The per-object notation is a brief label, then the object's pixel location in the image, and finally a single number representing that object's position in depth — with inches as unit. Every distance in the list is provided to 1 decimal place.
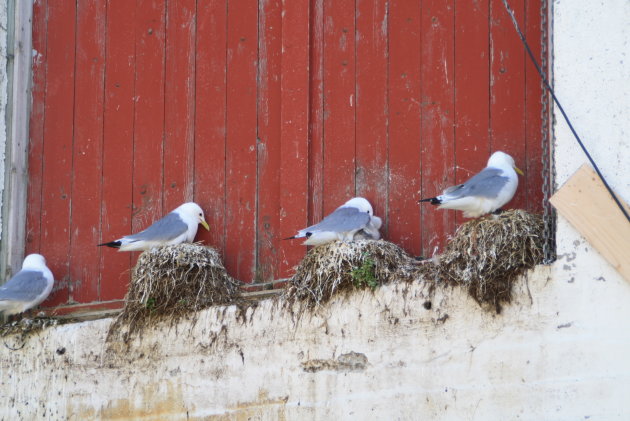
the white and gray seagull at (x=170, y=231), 601.6
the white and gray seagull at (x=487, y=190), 531.5
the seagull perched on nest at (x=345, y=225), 560.4
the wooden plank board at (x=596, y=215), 479.2
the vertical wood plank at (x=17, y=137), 655.8
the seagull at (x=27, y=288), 614.9
